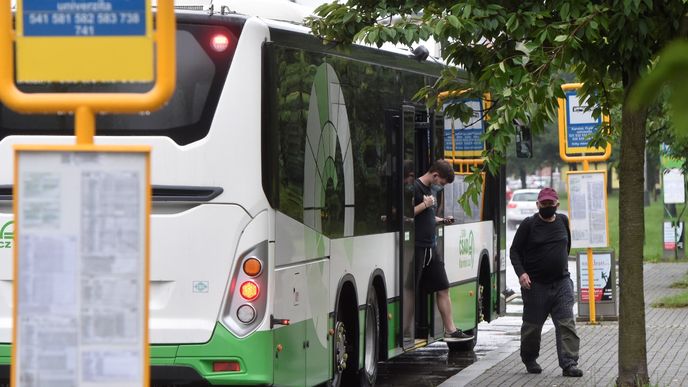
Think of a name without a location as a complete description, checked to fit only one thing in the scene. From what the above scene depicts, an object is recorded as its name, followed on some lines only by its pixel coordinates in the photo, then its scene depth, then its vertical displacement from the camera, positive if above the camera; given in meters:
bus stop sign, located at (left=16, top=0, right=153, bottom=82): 8.51 +0.54
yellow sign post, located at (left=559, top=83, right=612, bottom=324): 38.41 +1.09
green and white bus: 17.42 +0.16
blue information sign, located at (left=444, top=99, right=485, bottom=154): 29.08 +0.85
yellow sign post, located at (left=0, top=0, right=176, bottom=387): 8.37 +0.01
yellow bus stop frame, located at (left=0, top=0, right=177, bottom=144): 8.67 +0.39
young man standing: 26.73 -0.02
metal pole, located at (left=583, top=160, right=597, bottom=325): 39.06 -0.89
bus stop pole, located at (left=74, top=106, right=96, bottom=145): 8.70 +0.30
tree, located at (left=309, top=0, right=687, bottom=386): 18.95 +1.14
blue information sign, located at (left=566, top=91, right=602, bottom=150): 38.41 +1.24
